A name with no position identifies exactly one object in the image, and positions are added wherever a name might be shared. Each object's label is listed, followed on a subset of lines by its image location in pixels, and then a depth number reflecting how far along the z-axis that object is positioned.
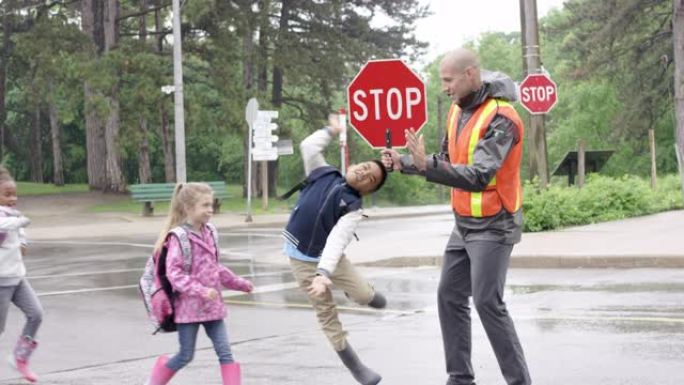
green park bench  32.81
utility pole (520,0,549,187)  20.53
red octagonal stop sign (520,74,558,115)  19.61
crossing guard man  6.17
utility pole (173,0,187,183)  29.78
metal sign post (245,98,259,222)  30.01
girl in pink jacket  6.67
